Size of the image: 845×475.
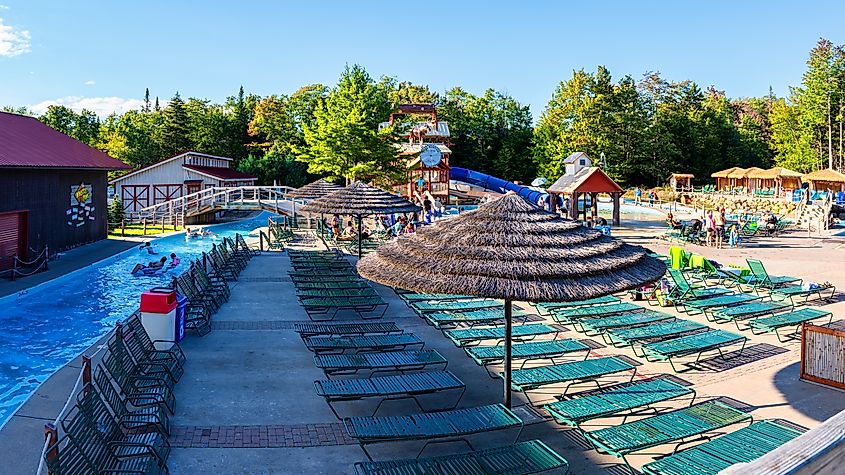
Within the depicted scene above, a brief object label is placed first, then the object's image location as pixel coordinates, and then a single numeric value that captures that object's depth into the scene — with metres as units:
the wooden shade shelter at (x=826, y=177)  41.11
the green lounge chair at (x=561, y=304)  13.53
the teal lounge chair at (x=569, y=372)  8.39
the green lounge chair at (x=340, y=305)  13.35
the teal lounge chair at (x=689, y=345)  10.05
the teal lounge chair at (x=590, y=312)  12.53
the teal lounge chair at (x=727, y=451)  6.09
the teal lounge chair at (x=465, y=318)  11.84
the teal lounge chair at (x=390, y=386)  7.93
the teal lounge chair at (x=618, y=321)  11.72
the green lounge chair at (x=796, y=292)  14.52
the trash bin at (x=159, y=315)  10.85
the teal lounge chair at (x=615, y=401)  7.39
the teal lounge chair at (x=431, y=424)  6.73
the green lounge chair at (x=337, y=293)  14.34
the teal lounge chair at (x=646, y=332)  10.84
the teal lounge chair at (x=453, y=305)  12.63
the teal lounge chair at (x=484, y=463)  6.08
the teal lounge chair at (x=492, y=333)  10.60
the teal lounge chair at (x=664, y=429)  6.61
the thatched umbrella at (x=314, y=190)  26.23
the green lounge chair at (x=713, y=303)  13.03
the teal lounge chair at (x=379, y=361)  9.10
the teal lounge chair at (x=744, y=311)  12.50
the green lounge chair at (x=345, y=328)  11.15
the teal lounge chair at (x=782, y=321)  11.79
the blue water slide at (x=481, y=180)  55.38
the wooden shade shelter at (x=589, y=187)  31.41
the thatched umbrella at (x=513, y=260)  7.24
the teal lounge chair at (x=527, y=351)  9.57
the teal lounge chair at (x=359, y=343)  10.14
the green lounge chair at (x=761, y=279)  15.60
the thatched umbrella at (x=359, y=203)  18.09
